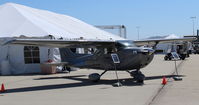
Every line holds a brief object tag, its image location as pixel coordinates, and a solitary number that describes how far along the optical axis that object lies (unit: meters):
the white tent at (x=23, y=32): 22.58
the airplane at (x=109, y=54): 14.26
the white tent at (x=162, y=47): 69.56
